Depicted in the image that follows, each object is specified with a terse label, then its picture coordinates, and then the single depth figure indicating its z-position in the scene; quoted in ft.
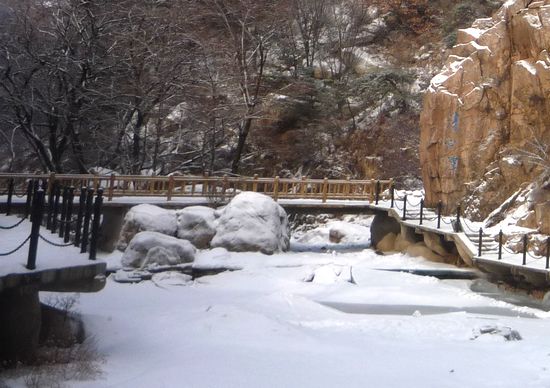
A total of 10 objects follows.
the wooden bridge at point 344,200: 54.70
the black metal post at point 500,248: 53.01
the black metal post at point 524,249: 49.29
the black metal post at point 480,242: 56.17
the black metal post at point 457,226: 62.08
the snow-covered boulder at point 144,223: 63.77
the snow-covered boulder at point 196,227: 65.46
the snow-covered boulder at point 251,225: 64.49
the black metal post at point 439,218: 65.31
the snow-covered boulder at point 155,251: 56.95
